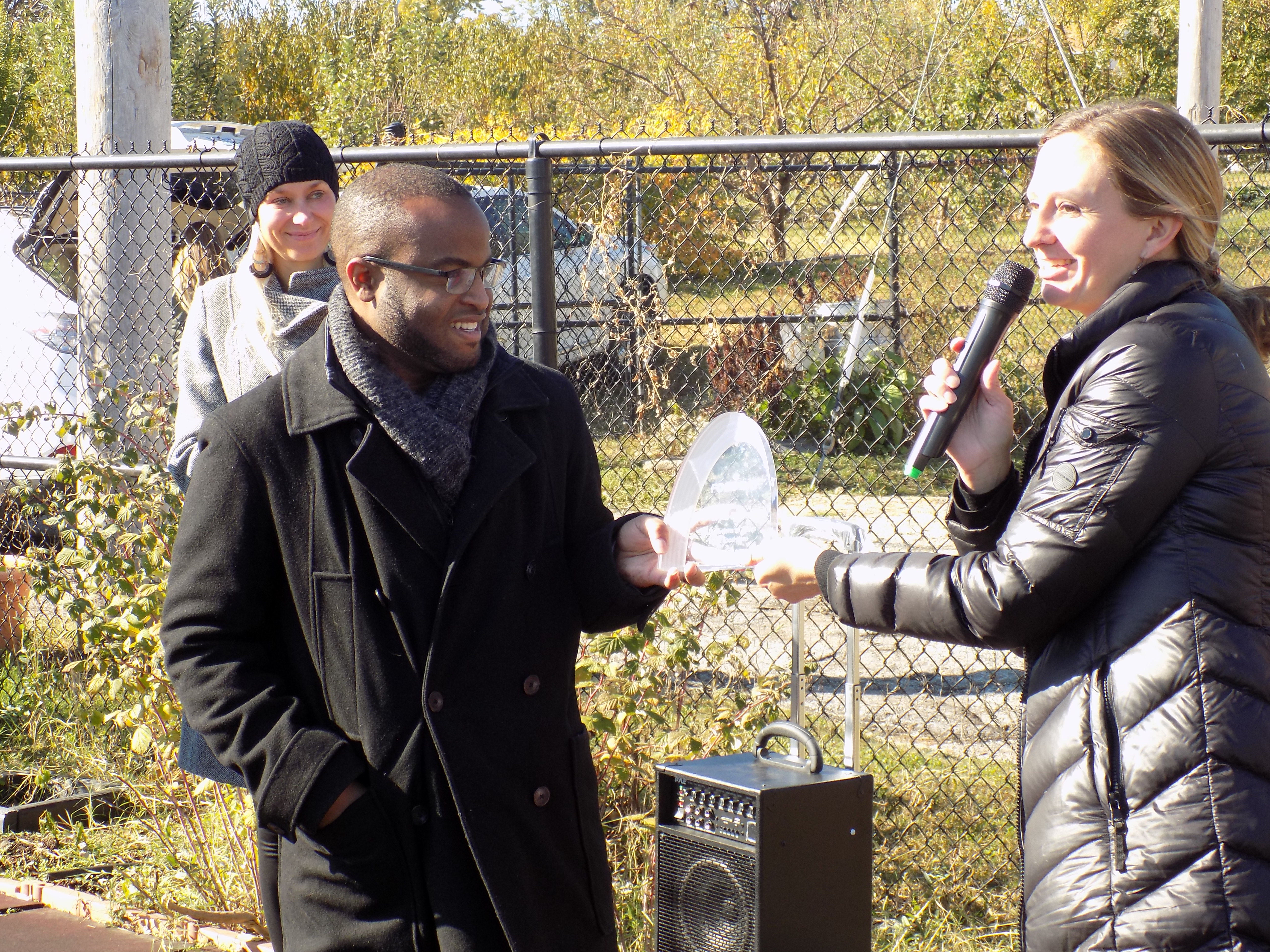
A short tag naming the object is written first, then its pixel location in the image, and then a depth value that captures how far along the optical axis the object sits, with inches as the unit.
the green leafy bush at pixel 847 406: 245.1
